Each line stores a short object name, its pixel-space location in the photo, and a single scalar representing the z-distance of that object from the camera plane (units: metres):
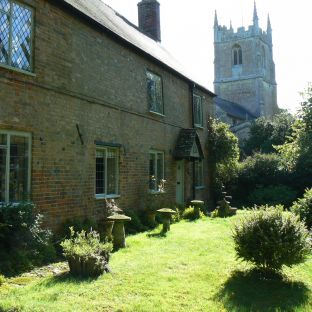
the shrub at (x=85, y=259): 7.12
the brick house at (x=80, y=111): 9.05
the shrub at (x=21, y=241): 7.73
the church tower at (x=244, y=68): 64.62
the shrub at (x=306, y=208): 11.63
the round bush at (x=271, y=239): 6.95
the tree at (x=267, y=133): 36.62
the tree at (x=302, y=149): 16.88
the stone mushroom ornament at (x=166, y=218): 12.53
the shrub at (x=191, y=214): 16.33
